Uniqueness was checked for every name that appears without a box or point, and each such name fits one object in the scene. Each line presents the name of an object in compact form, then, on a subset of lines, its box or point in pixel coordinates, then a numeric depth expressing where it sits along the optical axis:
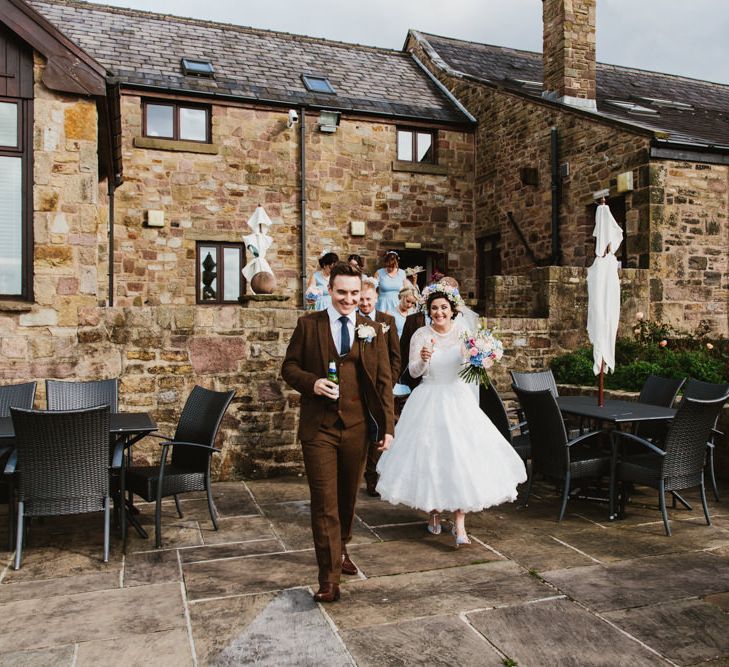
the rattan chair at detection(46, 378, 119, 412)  5.98
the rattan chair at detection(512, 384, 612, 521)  5.36
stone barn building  6.88
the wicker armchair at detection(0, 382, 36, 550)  5.97
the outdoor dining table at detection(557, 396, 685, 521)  5.52
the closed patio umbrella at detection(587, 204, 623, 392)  6.41
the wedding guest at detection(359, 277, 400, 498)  4.91
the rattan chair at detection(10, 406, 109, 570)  4.34
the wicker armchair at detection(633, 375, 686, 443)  6.39
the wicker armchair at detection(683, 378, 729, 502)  5.89
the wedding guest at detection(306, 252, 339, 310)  7.38
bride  4.66
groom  3.75
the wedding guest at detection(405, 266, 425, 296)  8.95
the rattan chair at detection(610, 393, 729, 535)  5.04
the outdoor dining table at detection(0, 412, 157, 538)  4.77
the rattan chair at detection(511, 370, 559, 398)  7.01
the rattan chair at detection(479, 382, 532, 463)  5.67
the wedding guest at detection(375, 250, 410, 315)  8.68
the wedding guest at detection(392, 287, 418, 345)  6.59
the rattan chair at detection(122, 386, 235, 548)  4.89
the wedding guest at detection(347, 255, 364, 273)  6.57
